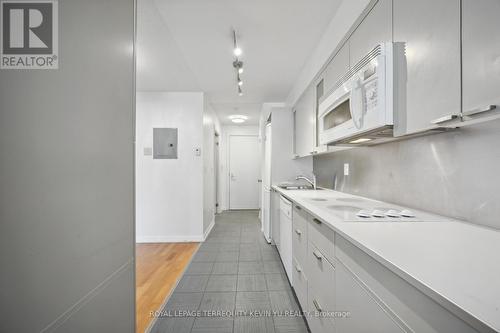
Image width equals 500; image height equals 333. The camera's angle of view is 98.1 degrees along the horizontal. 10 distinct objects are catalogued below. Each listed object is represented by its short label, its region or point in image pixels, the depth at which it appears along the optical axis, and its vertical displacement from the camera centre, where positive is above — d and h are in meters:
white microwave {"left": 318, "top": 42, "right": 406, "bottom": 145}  1.04 +0.38
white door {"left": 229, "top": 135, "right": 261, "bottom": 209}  6.48 -0.15
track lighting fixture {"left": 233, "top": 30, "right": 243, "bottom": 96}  2.25 +1.24
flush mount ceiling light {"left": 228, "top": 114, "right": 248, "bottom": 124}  5.46 +1.25
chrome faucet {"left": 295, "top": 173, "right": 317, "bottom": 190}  2.91 -0.24
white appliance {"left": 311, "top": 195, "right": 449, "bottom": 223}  1.07 -0.26
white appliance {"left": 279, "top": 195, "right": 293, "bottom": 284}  2.14 -0.74
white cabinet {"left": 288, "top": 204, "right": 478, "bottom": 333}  0.53 -0.45
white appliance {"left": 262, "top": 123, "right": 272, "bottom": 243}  3.50 -0.43
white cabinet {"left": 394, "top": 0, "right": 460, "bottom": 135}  0.79 +0.43
